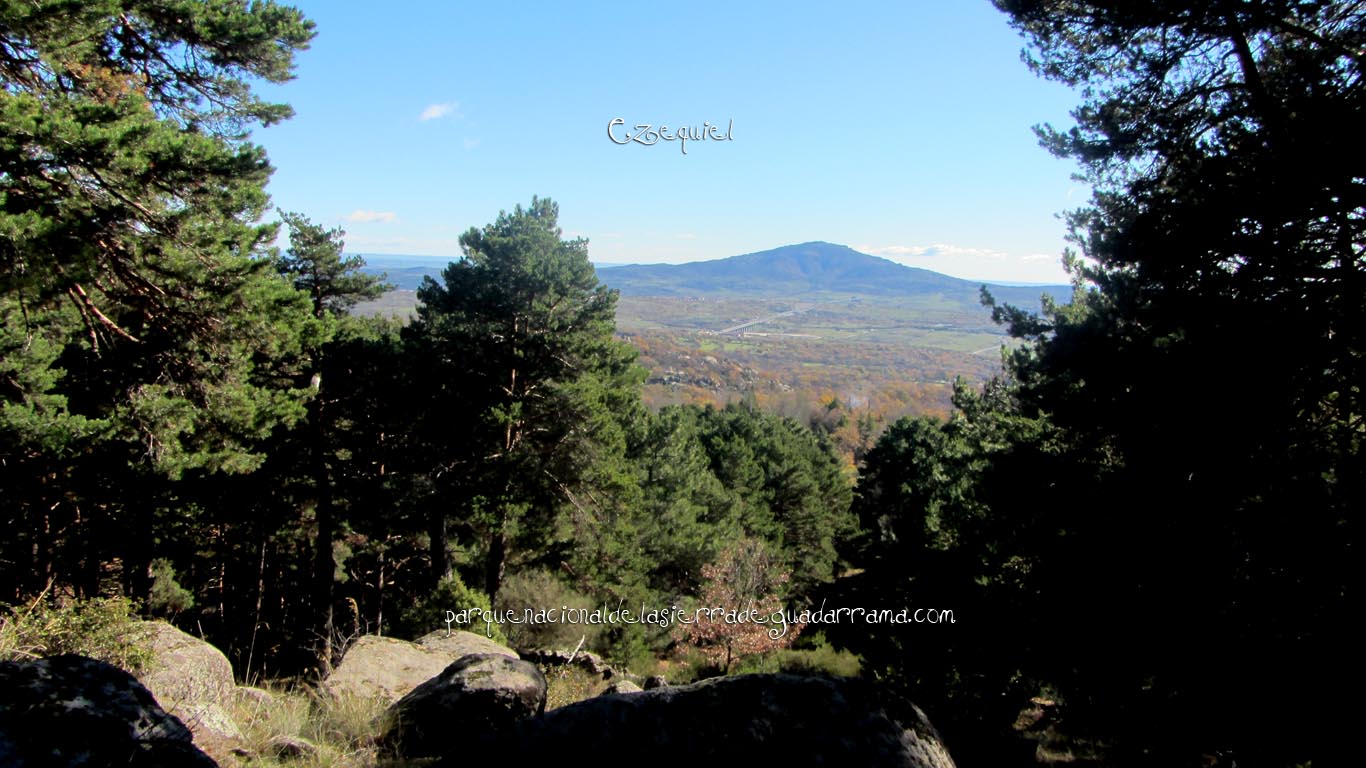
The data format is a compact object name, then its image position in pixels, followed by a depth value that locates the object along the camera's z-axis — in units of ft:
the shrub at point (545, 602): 46.85
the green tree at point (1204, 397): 16.07
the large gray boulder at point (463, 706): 13.74
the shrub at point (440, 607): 37.04
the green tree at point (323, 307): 43.86
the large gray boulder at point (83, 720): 7.57
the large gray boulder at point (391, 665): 18.31
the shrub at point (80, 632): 14.37
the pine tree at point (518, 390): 39.91
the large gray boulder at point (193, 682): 11.79
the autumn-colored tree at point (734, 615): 63.98
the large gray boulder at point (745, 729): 8.36
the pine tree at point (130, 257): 17.69
